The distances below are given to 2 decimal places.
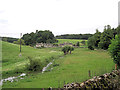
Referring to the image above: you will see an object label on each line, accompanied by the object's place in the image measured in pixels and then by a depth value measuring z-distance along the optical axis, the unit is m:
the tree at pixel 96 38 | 81.79
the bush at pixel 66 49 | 68.26
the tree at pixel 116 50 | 22.16
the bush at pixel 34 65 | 31.45
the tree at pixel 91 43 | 87.20
